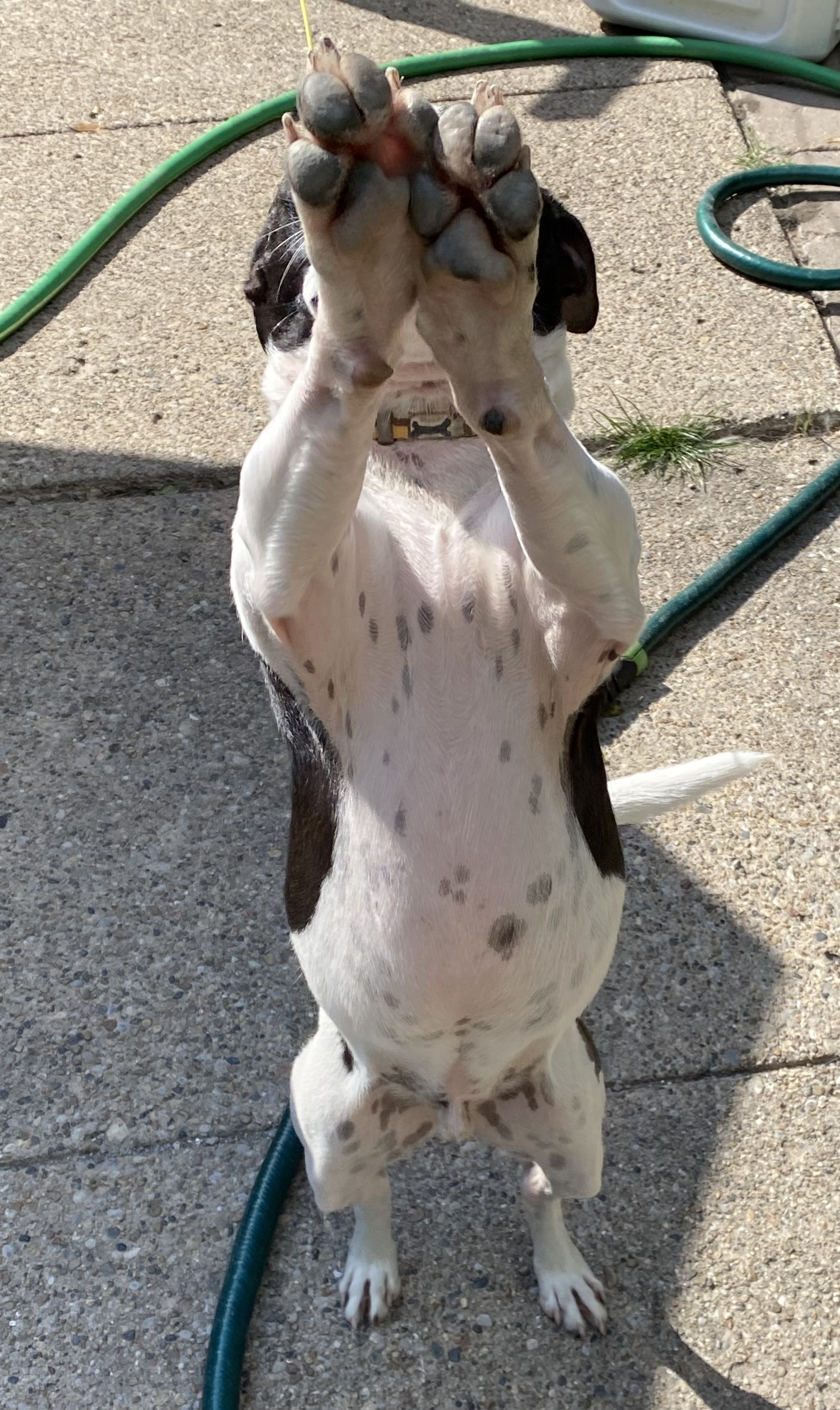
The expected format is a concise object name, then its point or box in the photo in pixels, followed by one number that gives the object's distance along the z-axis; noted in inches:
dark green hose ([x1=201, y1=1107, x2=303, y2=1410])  97.0
